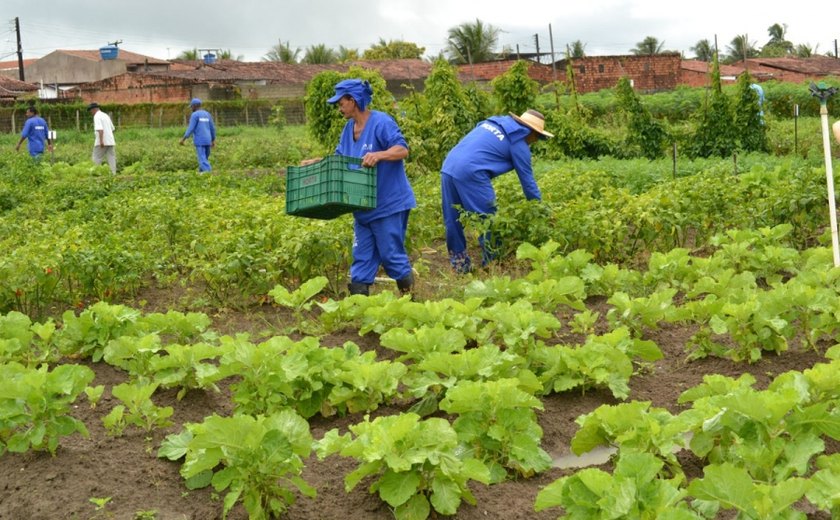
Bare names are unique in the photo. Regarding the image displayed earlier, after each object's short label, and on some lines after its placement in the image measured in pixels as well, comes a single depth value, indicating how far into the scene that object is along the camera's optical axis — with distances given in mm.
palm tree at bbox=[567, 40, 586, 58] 68062
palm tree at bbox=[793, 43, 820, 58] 77938
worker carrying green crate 7316
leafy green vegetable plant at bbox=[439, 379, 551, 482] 3895
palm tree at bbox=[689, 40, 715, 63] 78956
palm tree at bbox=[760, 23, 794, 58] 78188
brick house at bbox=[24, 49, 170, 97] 59312
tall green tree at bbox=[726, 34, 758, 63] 74350
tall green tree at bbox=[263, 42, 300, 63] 74500
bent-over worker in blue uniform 8578
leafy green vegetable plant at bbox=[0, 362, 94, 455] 4070
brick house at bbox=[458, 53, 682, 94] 46594
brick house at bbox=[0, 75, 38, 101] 48219
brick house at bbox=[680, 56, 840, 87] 49406
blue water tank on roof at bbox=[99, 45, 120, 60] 61312
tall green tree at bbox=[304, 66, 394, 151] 17694
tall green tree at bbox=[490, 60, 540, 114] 19406
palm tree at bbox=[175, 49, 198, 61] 70812
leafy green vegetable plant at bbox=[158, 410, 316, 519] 3531
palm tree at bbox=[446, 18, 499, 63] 65875
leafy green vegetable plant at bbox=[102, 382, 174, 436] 4422
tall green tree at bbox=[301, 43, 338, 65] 73312
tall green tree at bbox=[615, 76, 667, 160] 18047
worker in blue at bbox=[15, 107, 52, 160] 21125
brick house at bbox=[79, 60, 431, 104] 47469
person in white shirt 19141
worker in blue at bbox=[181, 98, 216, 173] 19484
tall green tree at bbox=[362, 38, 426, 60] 68062
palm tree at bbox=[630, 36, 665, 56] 79400
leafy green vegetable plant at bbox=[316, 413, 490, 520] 3490
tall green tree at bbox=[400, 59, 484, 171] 17125
